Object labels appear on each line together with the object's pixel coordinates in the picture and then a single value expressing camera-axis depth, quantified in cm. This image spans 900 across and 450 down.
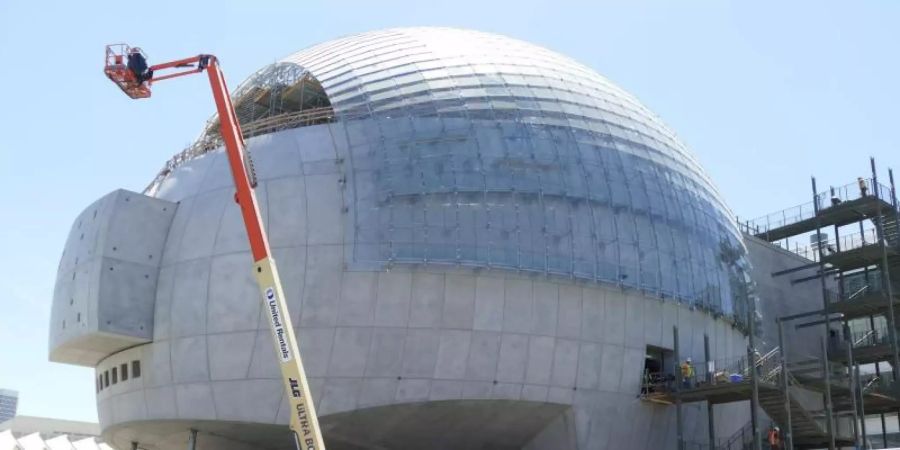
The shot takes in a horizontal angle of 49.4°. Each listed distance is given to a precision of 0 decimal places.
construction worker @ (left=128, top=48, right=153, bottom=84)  2902
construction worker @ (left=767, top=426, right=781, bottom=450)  3341
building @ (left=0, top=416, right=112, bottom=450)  6856
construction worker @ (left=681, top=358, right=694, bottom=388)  3438
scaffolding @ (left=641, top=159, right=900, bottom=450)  3450
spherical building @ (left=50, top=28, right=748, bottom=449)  3119
